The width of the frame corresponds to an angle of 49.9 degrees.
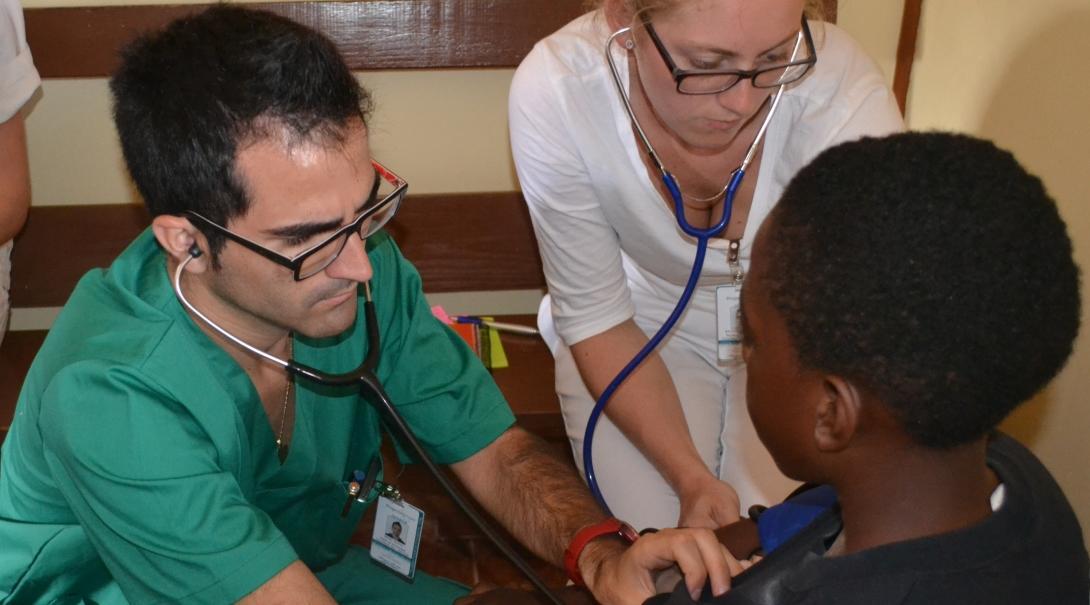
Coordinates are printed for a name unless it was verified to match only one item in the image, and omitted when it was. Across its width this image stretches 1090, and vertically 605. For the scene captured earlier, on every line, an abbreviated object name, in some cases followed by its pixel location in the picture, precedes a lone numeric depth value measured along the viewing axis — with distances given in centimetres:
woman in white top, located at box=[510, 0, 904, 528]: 170
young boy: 93
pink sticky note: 234
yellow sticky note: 229
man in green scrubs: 123
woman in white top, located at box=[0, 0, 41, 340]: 195
